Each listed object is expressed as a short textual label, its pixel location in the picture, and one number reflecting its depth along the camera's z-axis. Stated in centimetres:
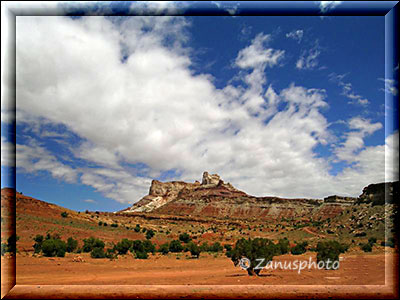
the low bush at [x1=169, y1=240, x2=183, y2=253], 4325
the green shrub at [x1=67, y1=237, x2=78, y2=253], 3591
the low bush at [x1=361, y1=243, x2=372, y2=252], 3772
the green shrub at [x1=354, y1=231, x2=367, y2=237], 5202
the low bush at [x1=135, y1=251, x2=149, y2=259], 3353
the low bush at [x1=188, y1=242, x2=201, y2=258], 3619
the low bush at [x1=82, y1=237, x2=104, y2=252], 3706
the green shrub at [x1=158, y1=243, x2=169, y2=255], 4059
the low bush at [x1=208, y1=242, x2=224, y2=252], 4306
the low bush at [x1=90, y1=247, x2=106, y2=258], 3216
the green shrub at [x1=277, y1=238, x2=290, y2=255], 3462
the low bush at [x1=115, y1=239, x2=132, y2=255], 3681
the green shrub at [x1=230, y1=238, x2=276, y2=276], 1956
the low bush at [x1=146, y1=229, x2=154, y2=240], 5526
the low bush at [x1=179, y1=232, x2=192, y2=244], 5216
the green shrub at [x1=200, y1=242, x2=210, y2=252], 4231
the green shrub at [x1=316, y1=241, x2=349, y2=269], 2412
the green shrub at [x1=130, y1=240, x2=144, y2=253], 3977
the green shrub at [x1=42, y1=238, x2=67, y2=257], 3097
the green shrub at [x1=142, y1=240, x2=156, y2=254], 4051
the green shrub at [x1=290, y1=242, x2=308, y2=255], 3725
